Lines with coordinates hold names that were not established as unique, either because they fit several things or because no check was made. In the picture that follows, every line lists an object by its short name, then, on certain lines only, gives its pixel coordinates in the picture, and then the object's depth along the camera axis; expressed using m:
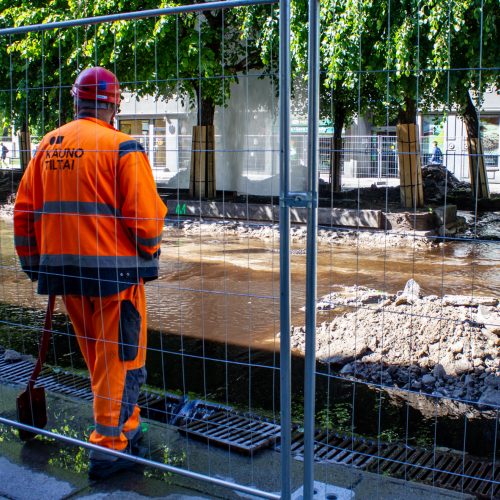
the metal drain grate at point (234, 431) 4.15
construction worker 3.66
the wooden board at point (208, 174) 15.79
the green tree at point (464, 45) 11.03
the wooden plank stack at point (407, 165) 14.38
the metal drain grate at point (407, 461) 4.13
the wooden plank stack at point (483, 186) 11.64
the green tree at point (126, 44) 13.88
